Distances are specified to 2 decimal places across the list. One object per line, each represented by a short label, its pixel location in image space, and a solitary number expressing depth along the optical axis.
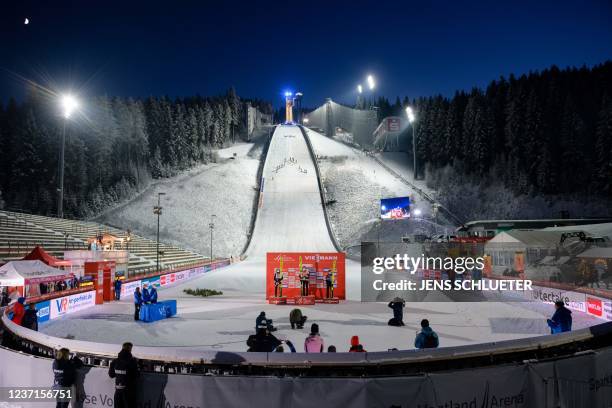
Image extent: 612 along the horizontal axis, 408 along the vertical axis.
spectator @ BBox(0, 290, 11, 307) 18.86
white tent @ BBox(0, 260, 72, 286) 19.06
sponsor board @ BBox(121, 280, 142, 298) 28.27
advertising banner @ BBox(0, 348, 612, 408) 5.91
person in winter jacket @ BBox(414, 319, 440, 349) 9.44
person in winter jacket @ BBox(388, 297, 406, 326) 16.79
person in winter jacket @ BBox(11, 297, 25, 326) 12.99
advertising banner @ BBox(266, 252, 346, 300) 24.95
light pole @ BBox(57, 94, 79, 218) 45.41
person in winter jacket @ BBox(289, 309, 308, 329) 15.98
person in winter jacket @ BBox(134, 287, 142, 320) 18.58
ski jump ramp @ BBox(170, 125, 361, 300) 37.53
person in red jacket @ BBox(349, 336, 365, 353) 8.52
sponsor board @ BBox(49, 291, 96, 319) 19.36
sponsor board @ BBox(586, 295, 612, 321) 18.03
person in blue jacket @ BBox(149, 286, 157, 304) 18.95
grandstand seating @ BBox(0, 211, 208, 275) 33.25
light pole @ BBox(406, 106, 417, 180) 70.75
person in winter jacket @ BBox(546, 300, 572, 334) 12.02
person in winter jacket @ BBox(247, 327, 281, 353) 9.09
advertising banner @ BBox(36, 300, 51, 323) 17.75
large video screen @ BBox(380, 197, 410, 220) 55.88
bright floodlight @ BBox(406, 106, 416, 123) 70.75
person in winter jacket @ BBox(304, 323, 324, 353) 9.38
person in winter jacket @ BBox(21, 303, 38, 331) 12.74
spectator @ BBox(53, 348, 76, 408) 7.08
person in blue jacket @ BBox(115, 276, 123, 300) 26.47
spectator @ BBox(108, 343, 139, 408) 6.60
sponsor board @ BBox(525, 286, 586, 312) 20.83
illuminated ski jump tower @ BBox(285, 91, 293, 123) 168.76
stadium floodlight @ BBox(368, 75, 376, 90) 95.00
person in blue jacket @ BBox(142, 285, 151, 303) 18.81
